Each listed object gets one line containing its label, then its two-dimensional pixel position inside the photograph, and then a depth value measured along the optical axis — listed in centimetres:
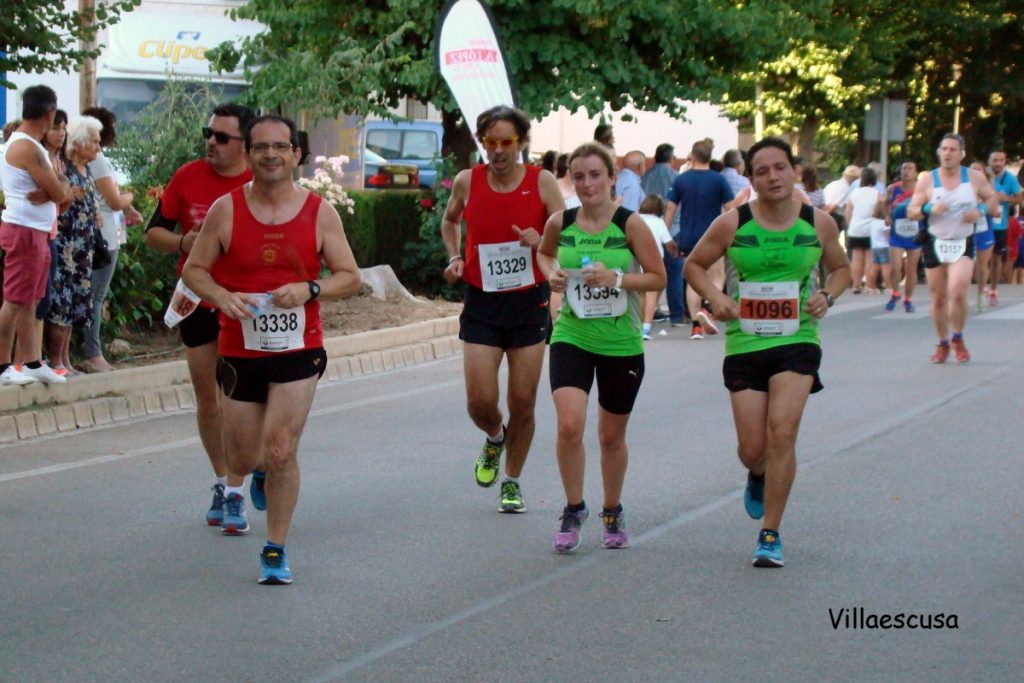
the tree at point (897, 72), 3619
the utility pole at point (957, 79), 4147
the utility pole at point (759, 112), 3897
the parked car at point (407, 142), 3456
